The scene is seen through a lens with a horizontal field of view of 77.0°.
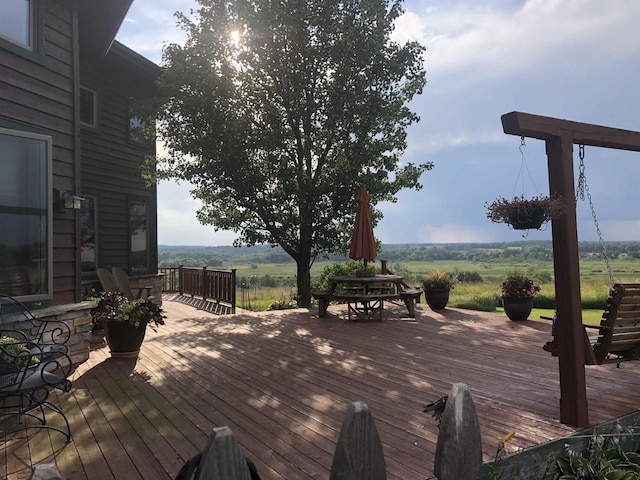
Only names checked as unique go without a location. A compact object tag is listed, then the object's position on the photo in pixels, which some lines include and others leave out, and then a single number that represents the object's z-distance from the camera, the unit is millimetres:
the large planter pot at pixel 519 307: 6816
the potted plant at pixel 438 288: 8305
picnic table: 7012
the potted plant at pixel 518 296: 6828
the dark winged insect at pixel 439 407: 2112
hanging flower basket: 2713
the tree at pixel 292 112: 9320
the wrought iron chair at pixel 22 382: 2537
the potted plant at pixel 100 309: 5099
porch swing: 3105
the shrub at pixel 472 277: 17516
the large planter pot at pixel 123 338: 4551
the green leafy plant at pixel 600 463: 2158
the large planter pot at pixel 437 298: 8297
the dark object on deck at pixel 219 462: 1074
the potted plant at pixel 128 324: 4547
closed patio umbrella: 7469
